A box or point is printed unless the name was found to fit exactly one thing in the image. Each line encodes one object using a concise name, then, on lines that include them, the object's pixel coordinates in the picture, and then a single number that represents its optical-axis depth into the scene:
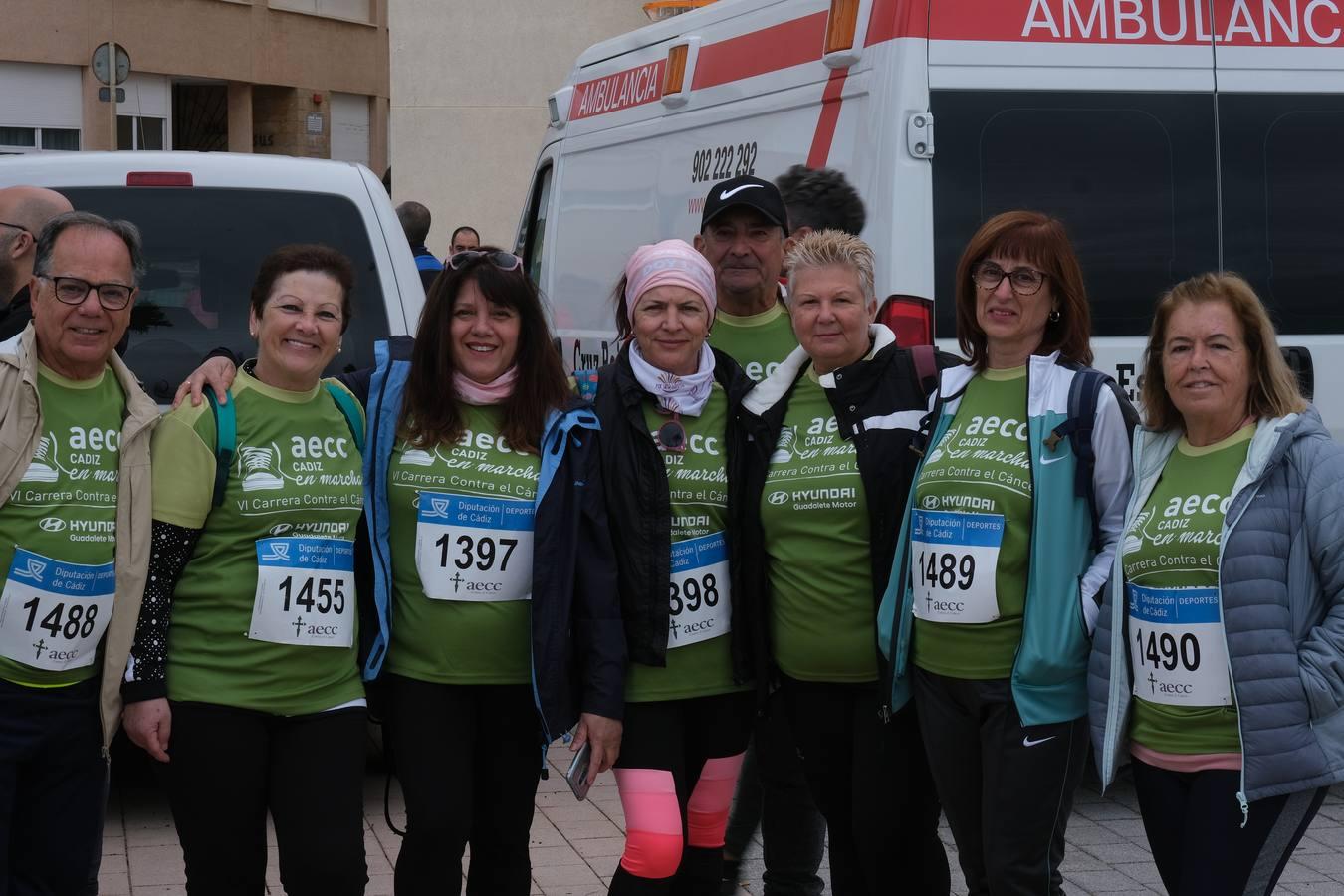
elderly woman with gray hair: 3.99
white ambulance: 5.54
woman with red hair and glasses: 3.69
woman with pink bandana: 3.94
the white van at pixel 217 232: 5.59
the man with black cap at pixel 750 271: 4.76
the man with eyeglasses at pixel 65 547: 3.54
